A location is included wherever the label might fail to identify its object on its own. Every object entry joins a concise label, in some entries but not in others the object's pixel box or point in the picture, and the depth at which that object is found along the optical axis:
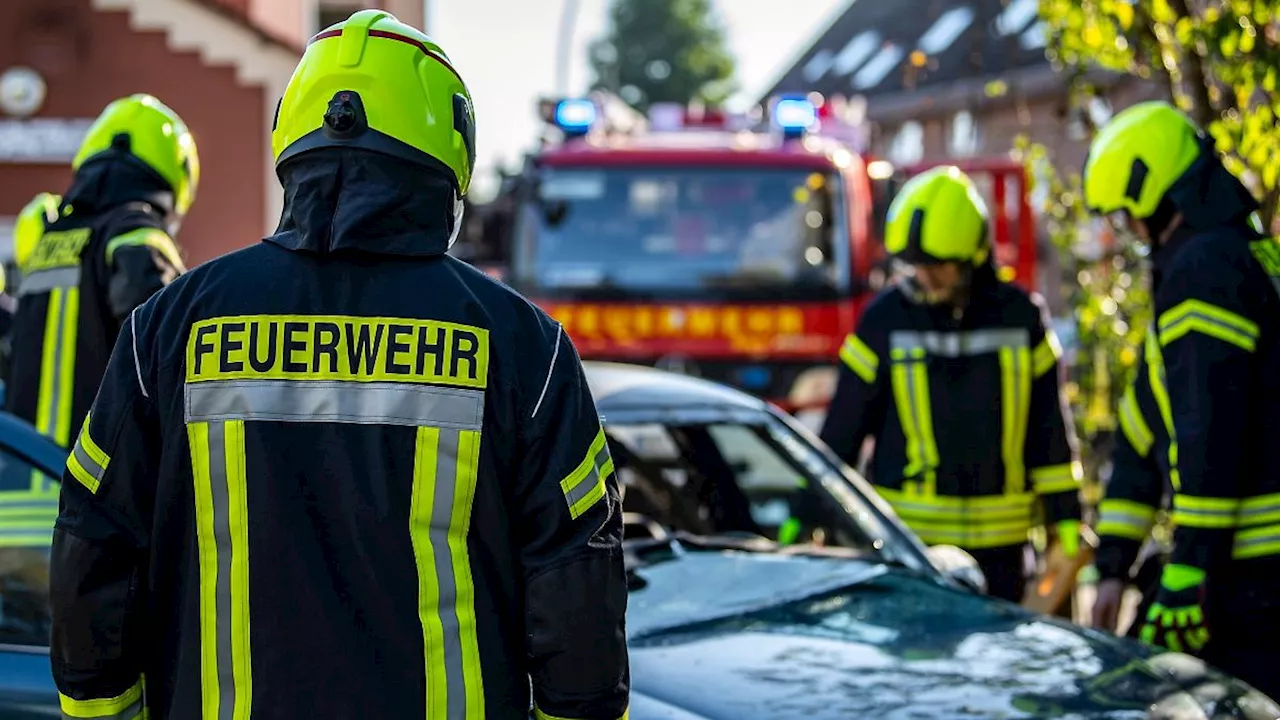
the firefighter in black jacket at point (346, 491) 2.12
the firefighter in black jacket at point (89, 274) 4.38
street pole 25.22
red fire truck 9.23
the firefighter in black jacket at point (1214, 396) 3.92
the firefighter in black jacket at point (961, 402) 5.05
